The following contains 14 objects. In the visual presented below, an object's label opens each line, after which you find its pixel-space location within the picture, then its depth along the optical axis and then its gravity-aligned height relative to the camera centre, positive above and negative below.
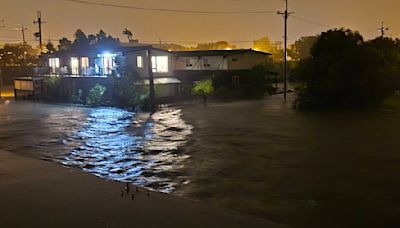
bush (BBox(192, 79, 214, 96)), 35.75 -0.66
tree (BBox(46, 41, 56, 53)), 52.51 +4.53
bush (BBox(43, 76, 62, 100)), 37.83 -0.50
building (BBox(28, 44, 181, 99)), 34.53 +1.20
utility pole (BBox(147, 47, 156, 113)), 29.11 -0.73
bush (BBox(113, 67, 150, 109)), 29.92 -0.70
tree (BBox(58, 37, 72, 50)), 56.61 +5.32
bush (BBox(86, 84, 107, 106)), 32.31 -1.15
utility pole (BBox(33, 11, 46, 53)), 52.56 +6.88
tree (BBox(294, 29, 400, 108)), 26.62 +0.39
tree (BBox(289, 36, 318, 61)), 73.44 +5.85
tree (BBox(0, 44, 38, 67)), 62.75 +4.01
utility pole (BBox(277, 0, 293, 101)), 34.56 +5.40
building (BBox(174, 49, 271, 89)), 43.06 +1.91
